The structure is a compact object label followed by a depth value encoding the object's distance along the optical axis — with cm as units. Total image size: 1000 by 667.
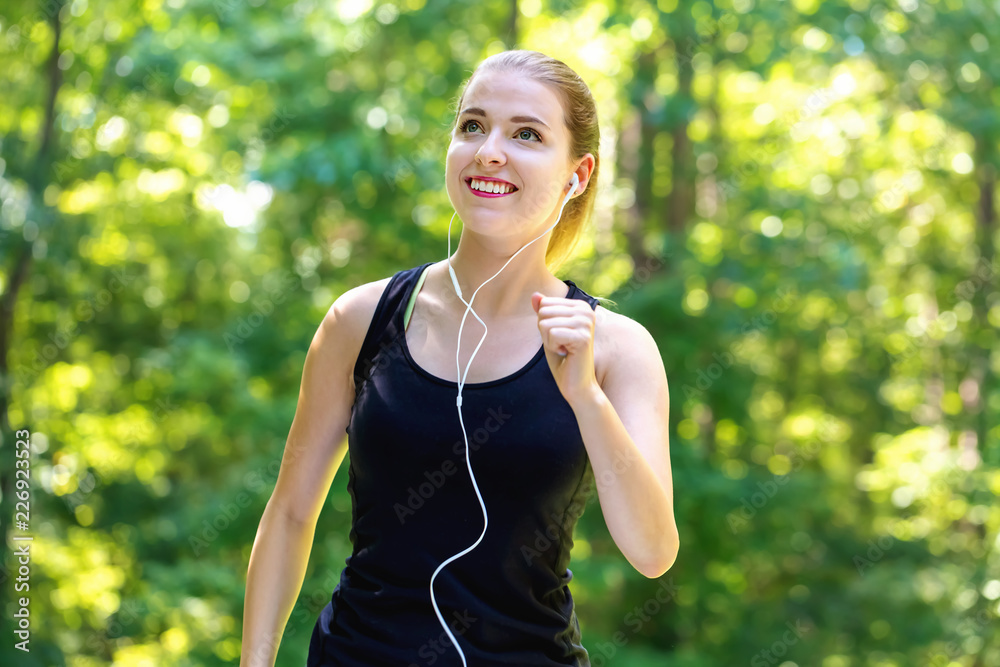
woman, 255
